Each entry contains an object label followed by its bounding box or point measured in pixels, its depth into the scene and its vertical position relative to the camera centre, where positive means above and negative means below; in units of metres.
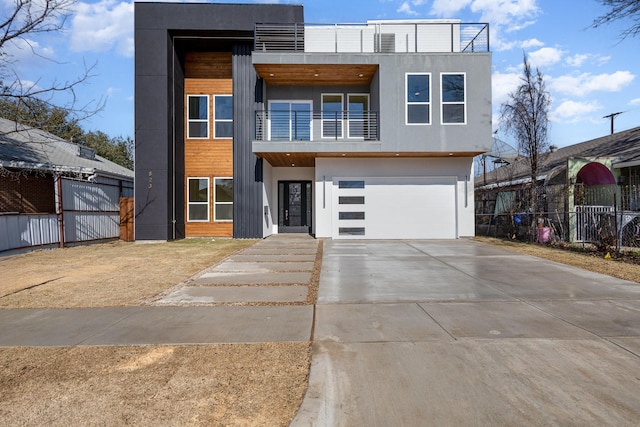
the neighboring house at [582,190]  12.83 +0.85
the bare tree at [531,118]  13.84 +3.58
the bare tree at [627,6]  10.41 +5.83
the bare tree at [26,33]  5.54 +2.70
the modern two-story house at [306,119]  14.09 +3.89
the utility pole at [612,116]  33.70 +8.81
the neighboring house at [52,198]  11.94 +0.61
